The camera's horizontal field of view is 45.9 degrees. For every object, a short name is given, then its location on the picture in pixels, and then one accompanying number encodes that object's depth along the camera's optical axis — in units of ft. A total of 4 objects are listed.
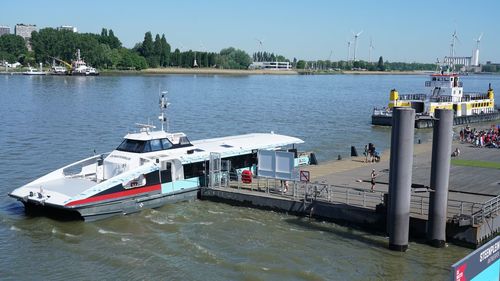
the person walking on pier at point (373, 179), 91.59
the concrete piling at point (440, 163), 72.02
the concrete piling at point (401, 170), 71.41
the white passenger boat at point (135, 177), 86.94
